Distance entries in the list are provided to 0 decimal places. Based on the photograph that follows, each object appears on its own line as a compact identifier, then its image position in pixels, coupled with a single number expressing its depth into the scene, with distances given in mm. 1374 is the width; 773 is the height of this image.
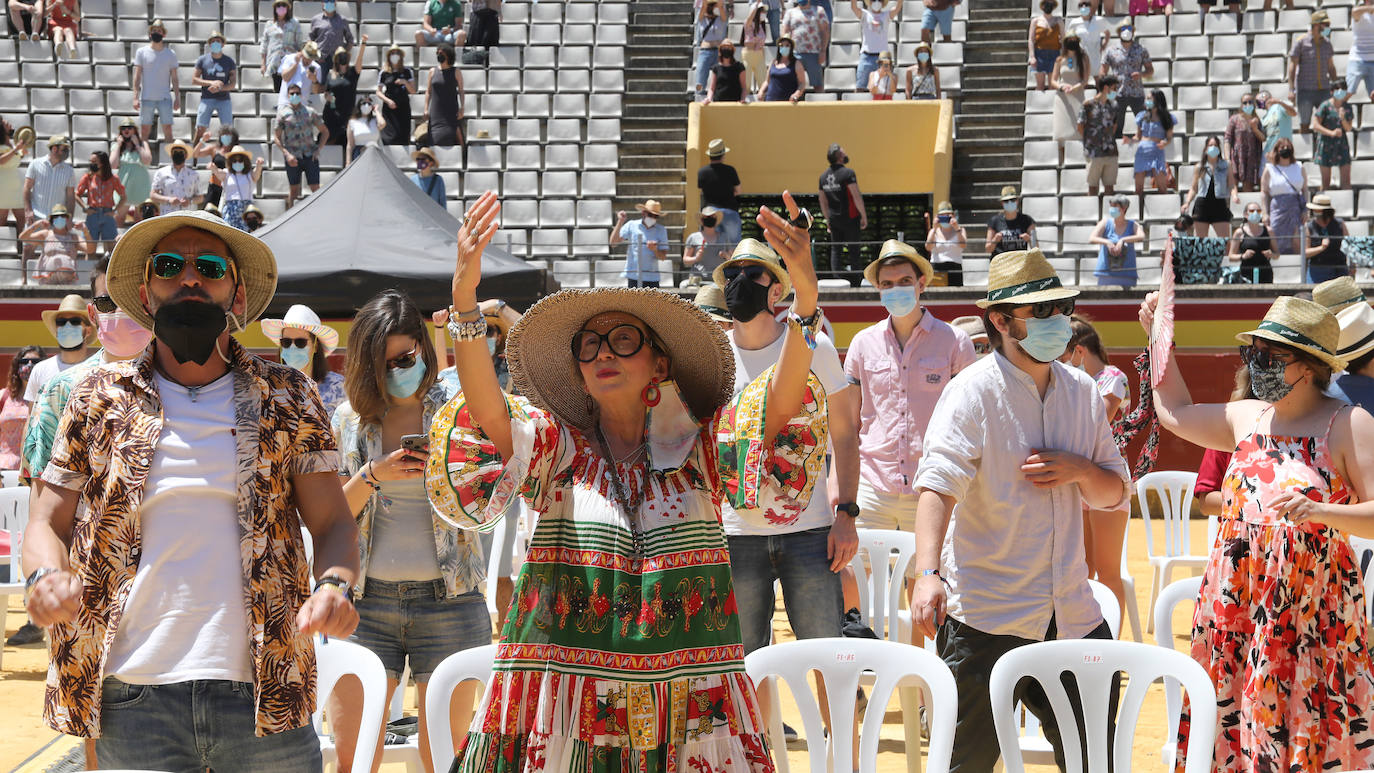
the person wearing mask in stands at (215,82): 20078
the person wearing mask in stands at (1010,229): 15453
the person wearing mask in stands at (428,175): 16578
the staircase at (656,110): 19844
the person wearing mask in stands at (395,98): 19172
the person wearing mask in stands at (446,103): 19172
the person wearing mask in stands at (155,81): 19906
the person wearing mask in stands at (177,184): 17531
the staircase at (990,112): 19531
